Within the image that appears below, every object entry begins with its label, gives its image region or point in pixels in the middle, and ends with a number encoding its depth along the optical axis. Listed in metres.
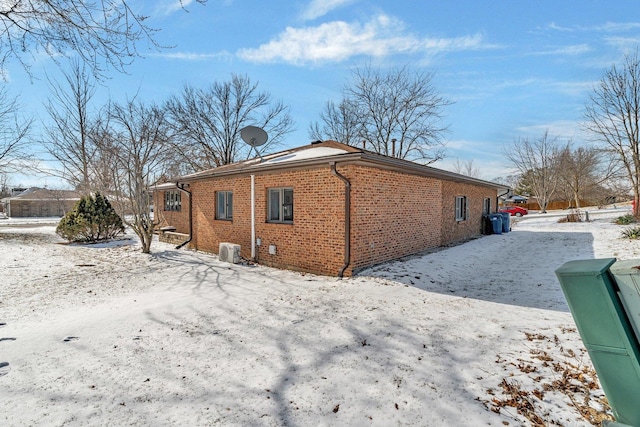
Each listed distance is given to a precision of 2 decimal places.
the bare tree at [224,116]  25.42
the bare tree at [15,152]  17.00
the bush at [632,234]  11.51
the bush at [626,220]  16.12
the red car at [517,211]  33.05
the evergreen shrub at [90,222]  14.25
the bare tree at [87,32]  4.24
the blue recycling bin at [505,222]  16.20
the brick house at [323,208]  7.17
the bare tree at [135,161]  11.16
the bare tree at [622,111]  17.39
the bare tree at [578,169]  27.53
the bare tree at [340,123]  27.22
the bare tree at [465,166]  49.41
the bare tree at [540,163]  33.91
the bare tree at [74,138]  15.12
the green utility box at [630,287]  1.87
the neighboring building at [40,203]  39.97
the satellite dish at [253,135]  10.29
